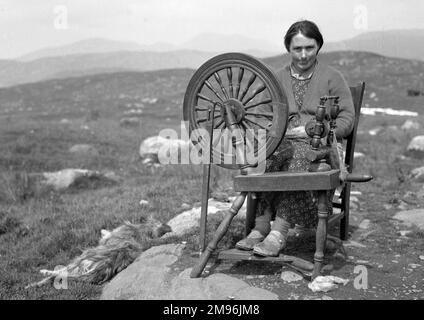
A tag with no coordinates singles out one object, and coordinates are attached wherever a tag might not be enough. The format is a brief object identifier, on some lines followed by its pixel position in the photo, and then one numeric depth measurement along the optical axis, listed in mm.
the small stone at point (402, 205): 7001
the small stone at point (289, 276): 4211
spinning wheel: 4086
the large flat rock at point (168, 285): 3936
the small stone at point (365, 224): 6129
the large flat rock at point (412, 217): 6112
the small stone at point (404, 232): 5716
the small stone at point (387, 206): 7086
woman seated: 4414
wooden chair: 4777
